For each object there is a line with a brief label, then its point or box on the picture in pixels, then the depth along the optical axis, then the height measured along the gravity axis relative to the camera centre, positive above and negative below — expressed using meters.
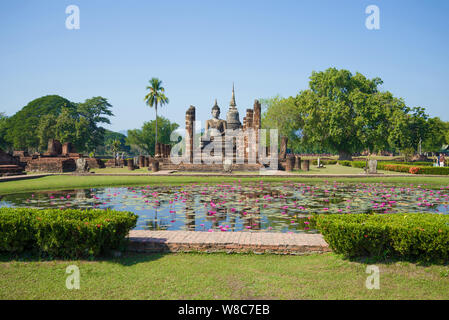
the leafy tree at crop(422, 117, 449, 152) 65.94 +2.50
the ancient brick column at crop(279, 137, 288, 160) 33.51 +0.58
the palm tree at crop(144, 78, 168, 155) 52.22 +9.48
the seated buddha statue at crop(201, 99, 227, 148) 39.12 +3.59
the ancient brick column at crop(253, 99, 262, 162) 30.17 +3.12
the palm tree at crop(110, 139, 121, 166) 50.50 +1.47
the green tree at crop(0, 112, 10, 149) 65.34 +4.18
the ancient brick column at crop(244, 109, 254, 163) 30.98 +3.04
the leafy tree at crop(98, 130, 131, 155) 101.84 +3.72
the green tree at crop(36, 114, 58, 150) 53.00 +3.87
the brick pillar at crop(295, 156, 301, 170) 30.62 -0.96
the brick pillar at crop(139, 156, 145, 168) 36.38 -0.84
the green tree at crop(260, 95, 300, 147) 50.16 +5.48
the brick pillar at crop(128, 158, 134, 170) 30.59 -1.04
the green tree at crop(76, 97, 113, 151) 63.18 +8.37
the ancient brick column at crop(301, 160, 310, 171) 29.57 -1.02
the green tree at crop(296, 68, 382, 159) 42.12 +5.87
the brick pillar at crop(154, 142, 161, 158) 35.94 +0.42
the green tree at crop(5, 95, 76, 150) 59.00 +6.44
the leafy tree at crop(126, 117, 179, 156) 68.94 +4.15
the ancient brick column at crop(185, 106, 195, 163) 30.69 +2.22
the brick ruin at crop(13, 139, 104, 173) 27.12 -0.63
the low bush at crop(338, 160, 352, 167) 40.69 -1.19
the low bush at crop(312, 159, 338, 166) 47.39 -1.21
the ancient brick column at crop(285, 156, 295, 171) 28.03 -0.84
